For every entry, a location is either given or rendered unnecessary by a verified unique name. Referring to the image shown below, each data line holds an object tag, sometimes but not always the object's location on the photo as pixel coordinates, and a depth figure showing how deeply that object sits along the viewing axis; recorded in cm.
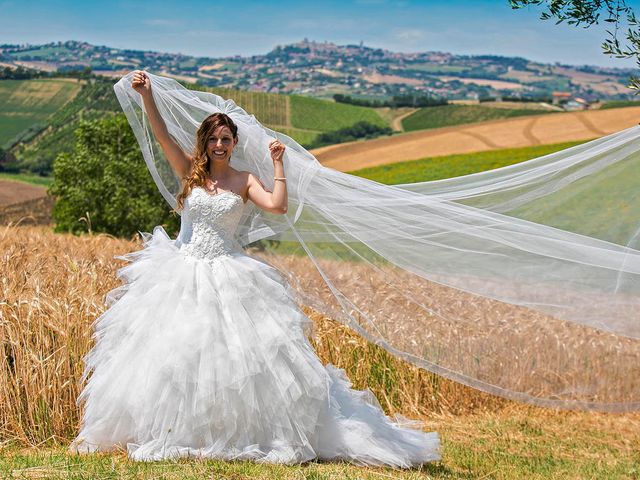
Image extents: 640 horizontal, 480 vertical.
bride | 622
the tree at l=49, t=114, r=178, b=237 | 3438
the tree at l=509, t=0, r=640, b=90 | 714
